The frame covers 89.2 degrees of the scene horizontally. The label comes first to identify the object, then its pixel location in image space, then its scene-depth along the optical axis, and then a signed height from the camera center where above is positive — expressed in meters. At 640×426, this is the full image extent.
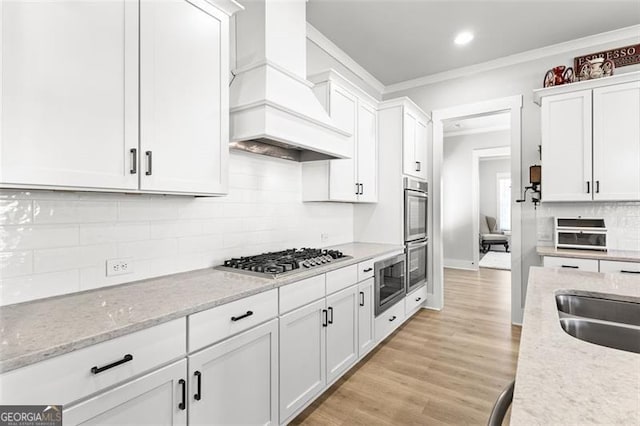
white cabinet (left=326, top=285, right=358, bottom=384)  2.24 -0.86
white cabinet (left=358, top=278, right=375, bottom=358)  2.61 -0.86
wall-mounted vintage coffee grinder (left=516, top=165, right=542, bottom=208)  3.36 +0.31
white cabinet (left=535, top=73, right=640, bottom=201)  2.93 +0.70
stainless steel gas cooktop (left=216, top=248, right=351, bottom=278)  1.92 -0.31
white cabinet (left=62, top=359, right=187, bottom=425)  1.03 -0.66
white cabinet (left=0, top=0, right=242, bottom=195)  1.15 +0.51
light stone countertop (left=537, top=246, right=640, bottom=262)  2.73 -0.36
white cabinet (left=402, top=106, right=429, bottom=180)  3.59 +0.83
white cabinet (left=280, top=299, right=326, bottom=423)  1.84 -0.86
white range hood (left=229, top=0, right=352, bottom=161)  1.99 +0.84
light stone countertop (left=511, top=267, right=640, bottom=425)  0.59 -0.37
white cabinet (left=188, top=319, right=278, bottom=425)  1.37 -0.78
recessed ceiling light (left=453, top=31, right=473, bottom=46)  3.22 +1.79
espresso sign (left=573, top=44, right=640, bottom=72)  3.11 +1.56
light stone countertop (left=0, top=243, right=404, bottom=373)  0.97 -0.37
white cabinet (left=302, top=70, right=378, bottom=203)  2.89 +0.62
